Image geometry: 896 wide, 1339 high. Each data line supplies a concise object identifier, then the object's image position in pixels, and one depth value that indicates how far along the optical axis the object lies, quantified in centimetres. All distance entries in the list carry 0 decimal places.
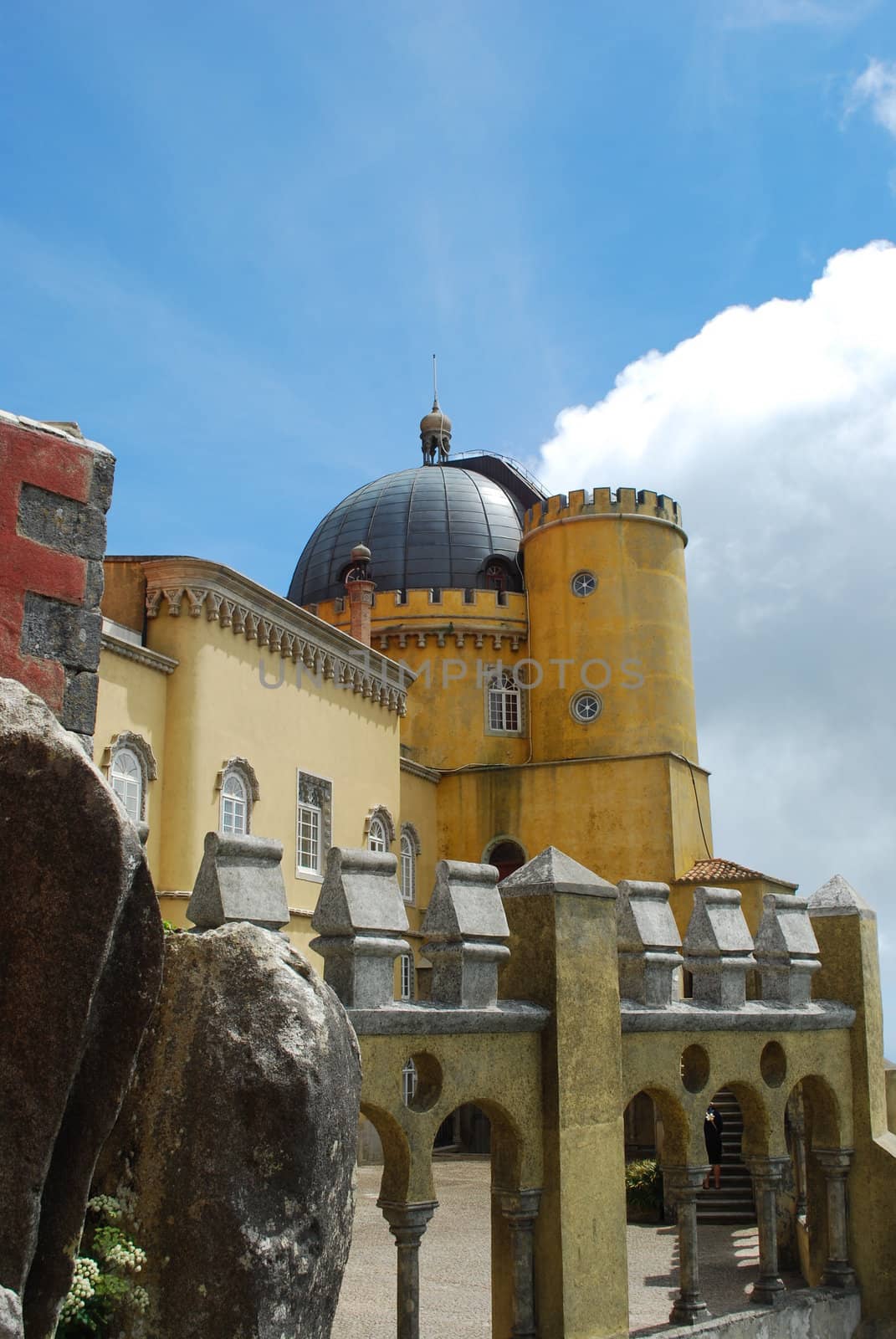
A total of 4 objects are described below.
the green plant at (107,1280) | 390
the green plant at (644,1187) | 1931
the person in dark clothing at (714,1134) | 2022
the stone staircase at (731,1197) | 1842
